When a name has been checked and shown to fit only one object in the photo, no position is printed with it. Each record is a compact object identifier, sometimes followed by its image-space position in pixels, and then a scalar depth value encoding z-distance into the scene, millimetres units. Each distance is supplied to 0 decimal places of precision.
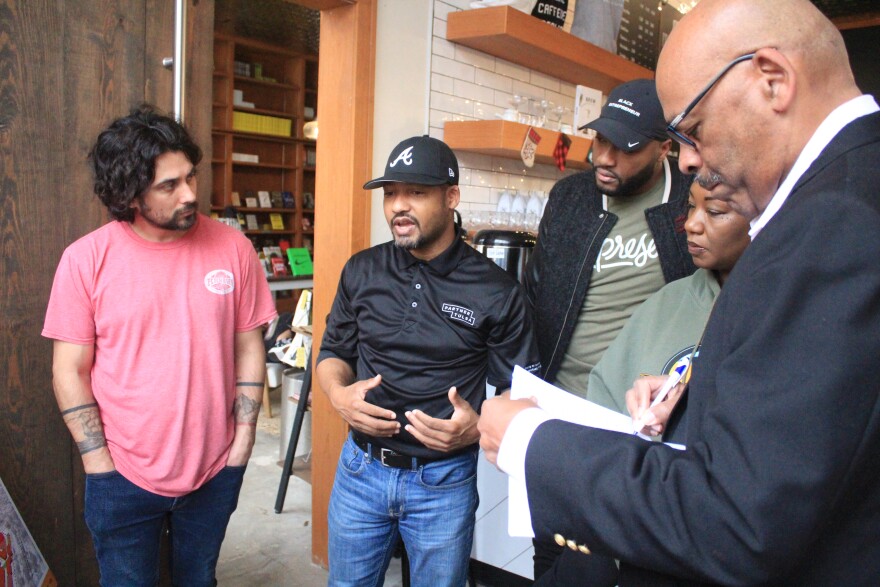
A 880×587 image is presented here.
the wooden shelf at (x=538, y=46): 3420
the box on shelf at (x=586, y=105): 4156
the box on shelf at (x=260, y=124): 8500
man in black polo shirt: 2033
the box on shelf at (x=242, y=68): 8531
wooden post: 3016
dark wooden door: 2012
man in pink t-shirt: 1901
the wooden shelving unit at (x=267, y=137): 8273
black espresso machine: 3119
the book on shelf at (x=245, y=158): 8453
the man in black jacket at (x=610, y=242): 2121
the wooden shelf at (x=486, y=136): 3475
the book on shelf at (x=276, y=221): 8922
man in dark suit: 700
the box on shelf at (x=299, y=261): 7809
